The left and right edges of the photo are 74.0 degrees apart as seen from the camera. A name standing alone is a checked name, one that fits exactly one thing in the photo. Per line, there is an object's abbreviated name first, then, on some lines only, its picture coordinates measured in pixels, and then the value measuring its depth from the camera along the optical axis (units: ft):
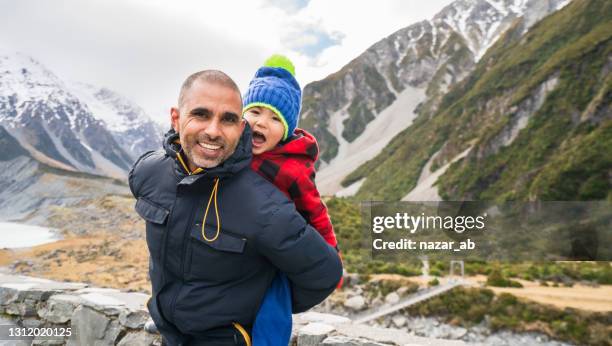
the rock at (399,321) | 41.65
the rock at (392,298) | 46.34
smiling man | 6.01
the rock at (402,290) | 47.20
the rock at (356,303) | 46.89
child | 6.64
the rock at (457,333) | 38.42
